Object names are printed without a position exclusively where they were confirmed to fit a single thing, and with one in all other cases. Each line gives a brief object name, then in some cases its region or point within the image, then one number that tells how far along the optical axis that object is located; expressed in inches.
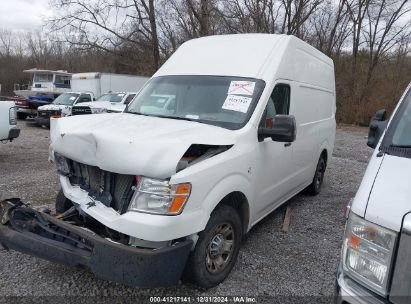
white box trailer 823.1
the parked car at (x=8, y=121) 295.9
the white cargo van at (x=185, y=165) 107.3
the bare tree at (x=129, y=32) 1039.0
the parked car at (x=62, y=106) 636.7
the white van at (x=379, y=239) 77.1
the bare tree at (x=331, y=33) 1015.6
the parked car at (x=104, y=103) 596.7
